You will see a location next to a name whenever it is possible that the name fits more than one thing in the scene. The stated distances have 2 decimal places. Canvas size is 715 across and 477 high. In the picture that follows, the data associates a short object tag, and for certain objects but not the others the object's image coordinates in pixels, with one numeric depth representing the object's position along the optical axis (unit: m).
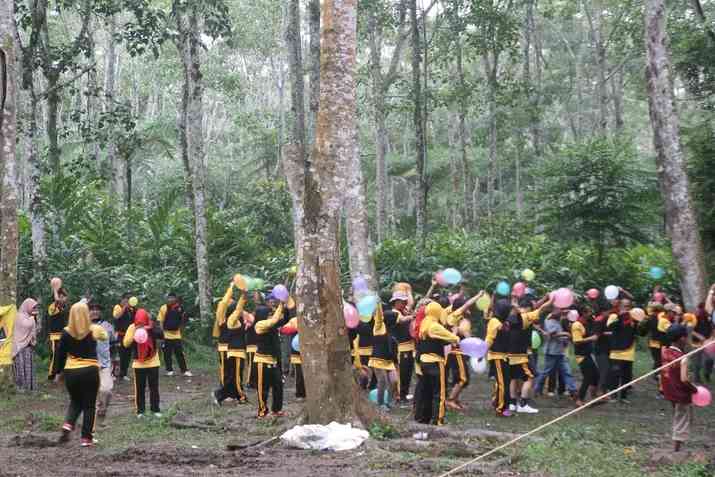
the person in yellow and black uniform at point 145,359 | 11.20
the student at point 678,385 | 8.83
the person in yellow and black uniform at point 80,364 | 9.19
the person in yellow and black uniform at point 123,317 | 15.61
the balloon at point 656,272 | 13.93
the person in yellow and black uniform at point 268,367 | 11.41
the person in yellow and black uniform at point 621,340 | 12.92
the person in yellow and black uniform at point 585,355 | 13.08
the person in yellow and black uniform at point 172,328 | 16.45
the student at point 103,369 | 11.07
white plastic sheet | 8.92
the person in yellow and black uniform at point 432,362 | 10.24
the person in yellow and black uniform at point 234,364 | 12.93
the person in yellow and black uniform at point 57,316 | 15.36
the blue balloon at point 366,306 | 10.78
